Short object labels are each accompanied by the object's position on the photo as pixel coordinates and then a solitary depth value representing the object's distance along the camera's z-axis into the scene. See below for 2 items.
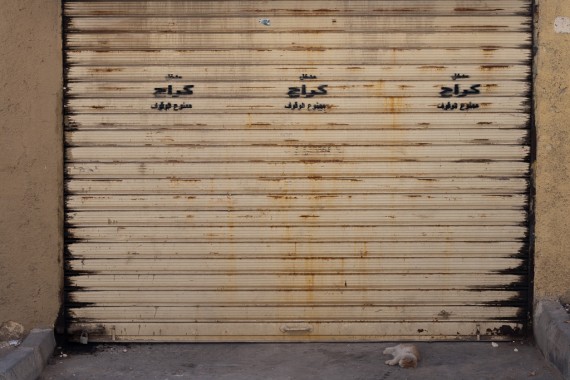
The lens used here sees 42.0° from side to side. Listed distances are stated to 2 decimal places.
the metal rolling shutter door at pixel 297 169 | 6.17
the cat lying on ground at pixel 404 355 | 5.75
